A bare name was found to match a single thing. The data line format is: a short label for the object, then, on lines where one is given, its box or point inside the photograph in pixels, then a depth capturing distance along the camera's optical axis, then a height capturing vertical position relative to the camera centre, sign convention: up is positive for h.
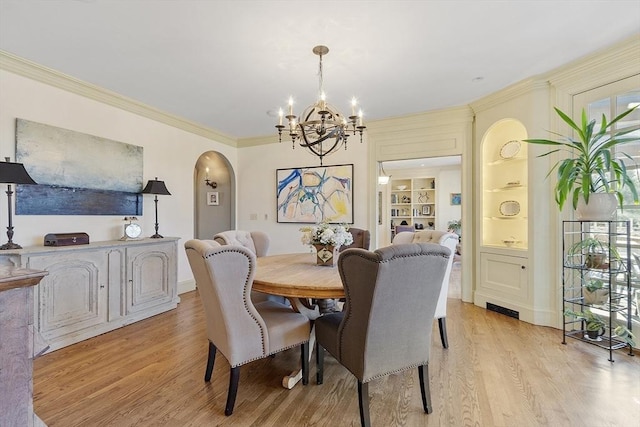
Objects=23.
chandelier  2.35 +0.70
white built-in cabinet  3.15 +0.04
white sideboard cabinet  2.54 -0.68
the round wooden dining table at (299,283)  1.82 -0.43
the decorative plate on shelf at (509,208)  3.60 +0.07
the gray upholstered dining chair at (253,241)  2.62 -0.28
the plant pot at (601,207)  2.48 +0.06
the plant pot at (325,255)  2.52 -0.34
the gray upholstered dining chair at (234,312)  1.68 -0.57
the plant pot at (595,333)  2.69 -1.05
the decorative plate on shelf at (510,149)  3.57 +0.76
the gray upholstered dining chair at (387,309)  1.47 -0.49
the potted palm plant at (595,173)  2.43 +0.34
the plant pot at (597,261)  2.55 -0.40
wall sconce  5.73 +0.59
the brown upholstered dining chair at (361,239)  3.58 -0.29
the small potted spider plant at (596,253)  2.54 -0.33
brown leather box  2.73 -0.22
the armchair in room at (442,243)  2.51 -0.26
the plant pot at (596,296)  2.64 -0.72
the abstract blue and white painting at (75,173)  2.77 +0.43
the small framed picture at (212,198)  5.72 +0.30
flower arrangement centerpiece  2.43 -0.20
